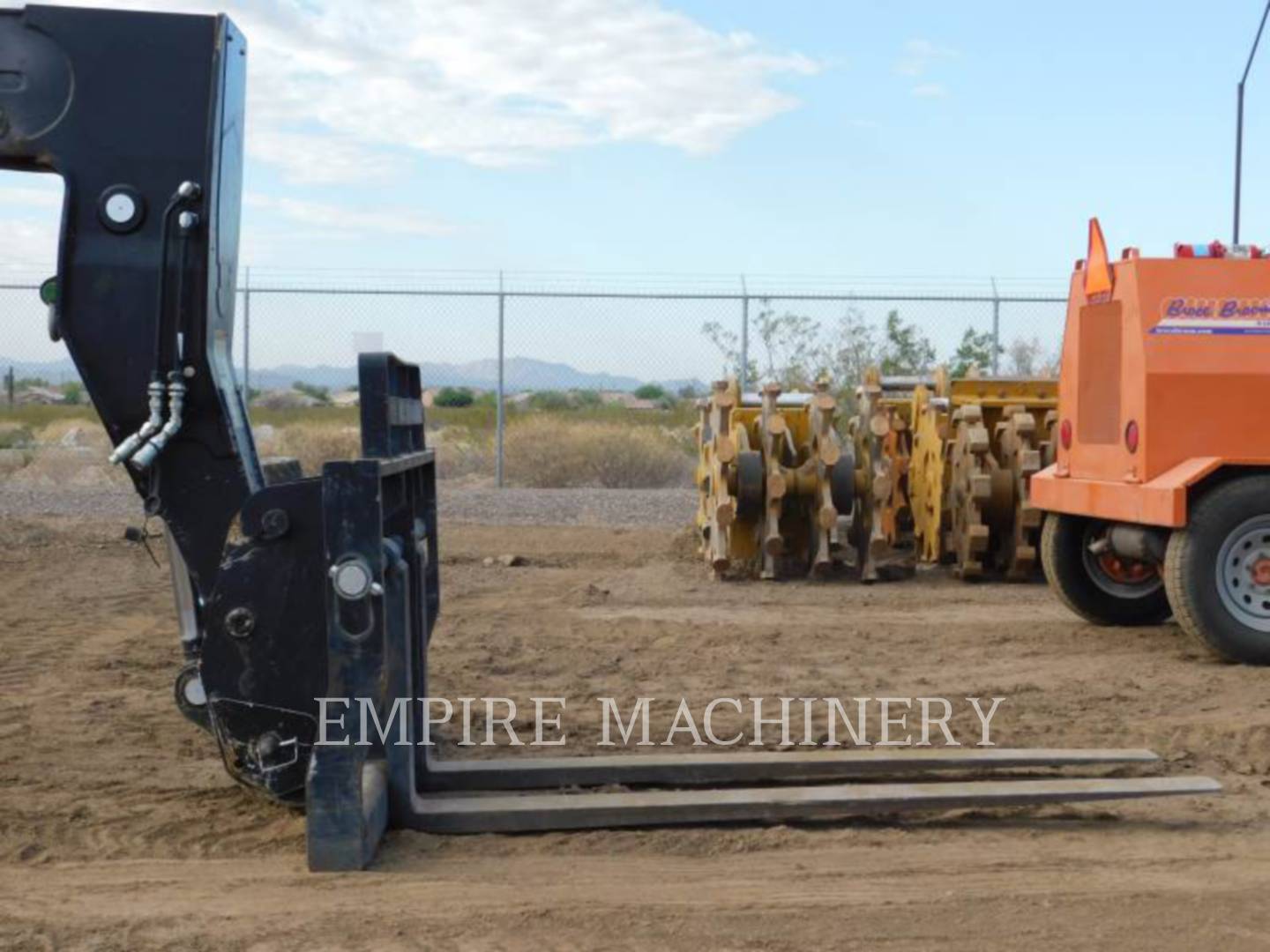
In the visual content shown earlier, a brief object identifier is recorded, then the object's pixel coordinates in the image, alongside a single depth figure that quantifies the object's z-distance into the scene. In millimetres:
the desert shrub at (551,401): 25000
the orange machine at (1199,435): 8547
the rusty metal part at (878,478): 12211
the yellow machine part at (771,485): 11969
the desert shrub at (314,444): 19312
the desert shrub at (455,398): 25731
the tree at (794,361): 18562
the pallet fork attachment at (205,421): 5008
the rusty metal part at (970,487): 11883
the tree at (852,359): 18984
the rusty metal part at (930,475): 12789
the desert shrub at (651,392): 22919
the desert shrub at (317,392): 27359
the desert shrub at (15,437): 22453
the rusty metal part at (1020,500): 11875
